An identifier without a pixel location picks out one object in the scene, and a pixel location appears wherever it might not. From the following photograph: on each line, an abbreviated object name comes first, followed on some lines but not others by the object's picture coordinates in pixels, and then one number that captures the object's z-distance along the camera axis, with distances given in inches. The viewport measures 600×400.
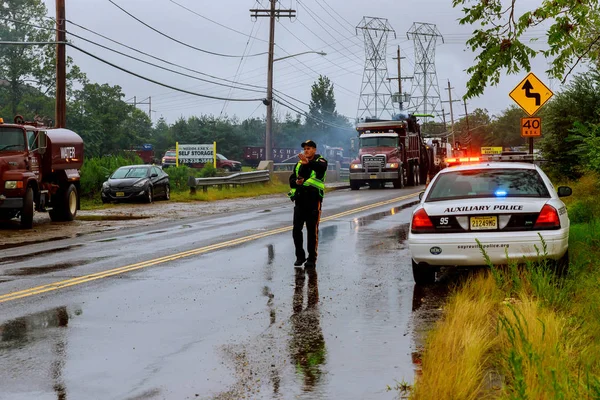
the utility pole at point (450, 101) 4541.1
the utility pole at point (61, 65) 1141.7
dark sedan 1207.6
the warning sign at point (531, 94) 794.2
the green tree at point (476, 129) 5132.9
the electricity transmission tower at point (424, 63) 4008.4
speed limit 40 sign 852.6
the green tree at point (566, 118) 1077.1
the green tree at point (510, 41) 473.1
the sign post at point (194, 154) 1835.6
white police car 395.2
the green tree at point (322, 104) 4571.9
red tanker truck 787.4
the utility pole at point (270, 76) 1825.8
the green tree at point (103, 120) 3095.5
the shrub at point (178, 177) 1508.4
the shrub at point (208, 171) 1556.3
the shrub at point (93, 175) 1315.2
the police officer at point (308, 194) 503.5
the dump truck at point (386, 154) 1612.9
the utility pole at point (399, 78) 3540.8
